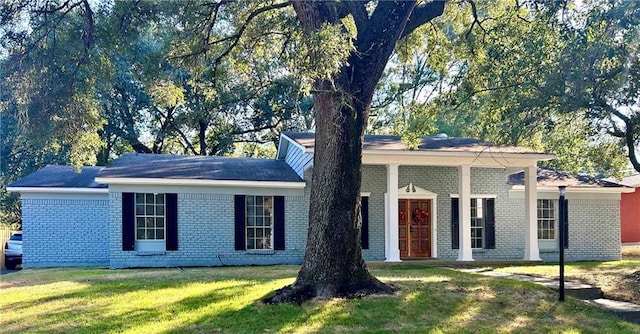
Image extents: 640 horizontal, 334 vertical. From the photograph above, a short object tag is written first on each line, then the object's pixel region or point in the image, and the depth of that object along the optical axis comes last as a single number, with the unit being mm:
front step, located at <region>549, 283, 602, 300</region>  10484
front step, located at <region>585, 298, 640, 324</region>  9156
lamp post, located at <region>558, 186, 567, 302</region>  9547
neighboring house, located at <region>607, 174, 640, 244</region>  27312
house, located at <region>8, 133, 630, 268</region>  16141
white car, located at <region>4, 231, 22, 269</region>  18828
